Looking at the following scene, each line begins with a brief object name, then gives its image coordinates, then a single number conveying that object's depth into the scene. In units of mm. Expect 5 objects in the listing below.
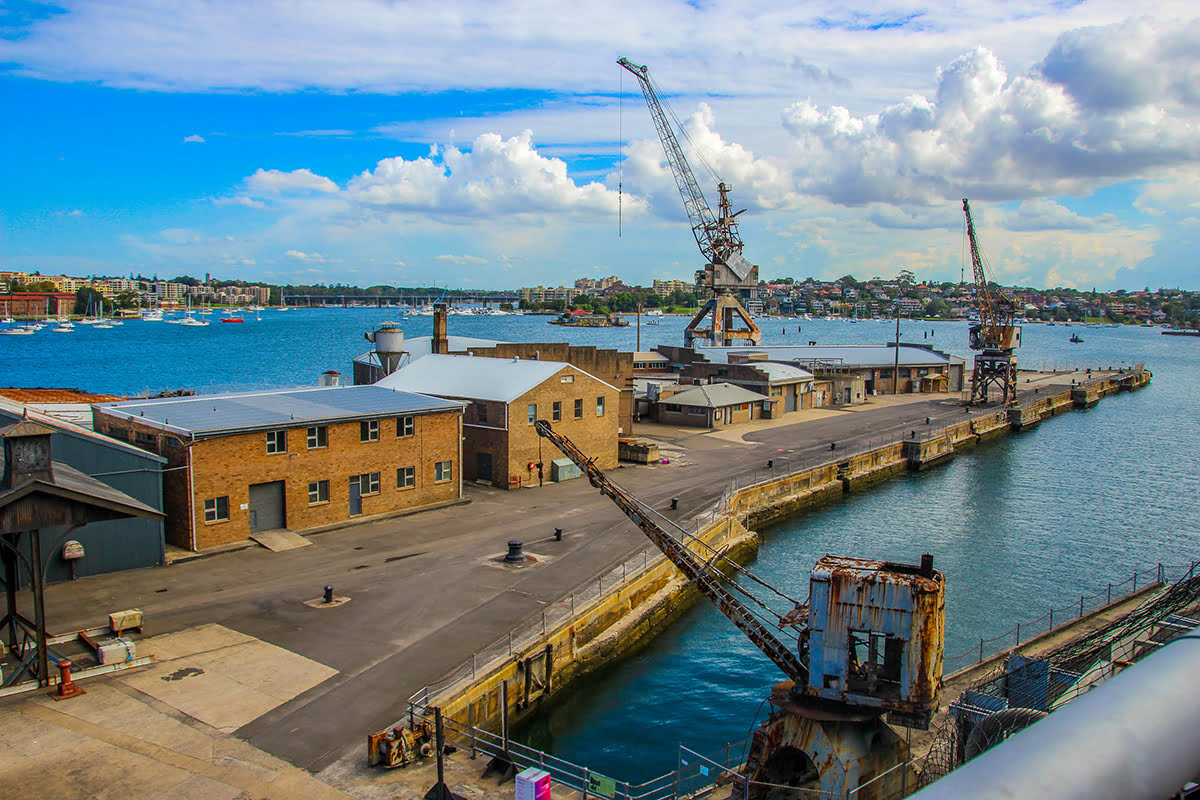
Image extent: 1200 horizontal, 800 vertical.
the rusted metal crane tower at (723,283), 104438
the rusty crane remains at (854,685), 13422
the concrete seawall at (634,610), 19688
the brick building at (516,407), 39656
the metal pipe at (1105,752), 3271
